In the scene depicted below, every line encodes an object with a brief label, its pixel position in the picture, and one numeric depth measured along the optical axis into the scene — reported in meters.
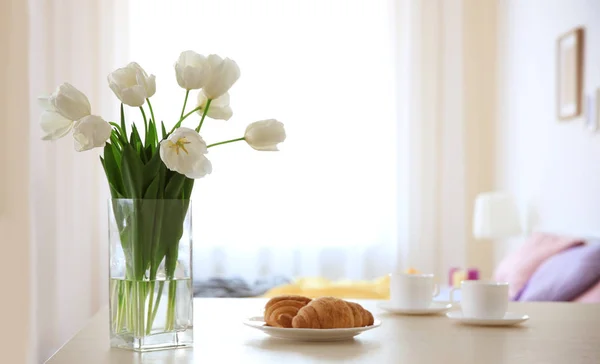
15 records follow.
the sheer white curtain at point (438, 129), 6.94
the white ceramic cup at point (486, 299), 2.09
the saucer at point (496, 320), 2.06
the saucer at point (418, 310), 2.20
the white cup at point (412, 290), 2.21
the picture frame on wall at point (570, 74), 4.80
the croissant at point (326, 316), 1.89
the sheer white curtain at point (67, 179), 5.19
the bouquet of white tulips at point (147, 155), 1.78
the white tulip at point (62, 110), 1.80
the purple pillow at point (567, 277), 3.58
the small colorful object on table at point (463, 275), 5.50
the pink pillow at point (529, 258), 4.32
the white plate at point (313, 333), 1.87
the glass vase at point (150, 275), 1.82
